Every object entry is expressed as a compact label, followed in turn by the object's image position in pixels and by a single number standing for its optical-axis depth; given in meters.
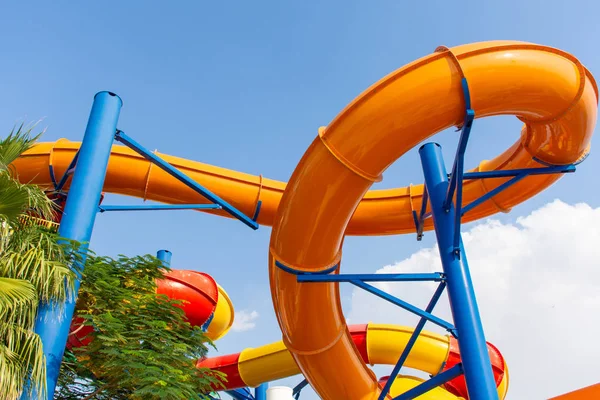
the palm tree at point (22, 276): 4.47
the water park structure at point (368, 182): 6.29
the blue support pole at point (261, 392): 14.34
